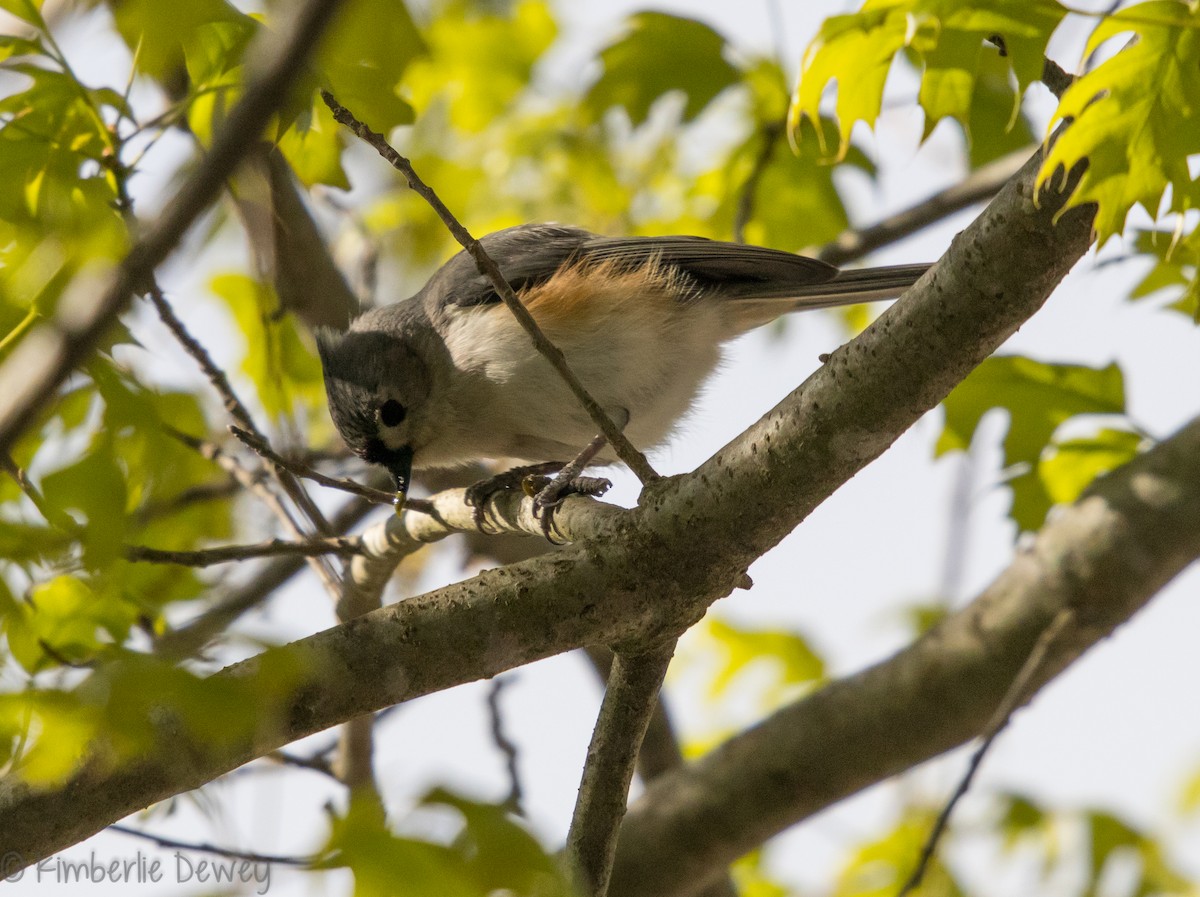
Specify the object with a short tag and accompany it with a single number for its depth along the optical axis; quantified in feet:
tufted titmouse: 21.24
